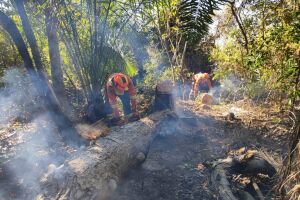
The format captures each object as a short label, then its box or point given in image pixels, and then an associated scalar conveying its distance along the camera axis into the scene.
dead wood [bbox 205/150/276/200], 2.82
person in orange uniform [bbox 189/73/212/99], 6.69
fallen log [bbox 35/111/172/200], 2.41
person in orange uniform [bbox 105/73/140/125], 4.19
